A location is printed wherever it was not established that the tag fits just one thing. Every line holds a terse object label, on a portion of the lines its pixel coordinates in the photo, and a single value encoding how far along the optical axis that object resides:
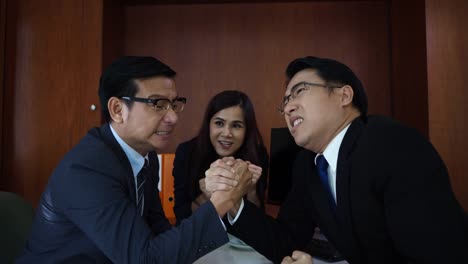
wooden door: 2.71
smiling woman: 2.05
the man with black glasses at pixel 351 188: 0.91
